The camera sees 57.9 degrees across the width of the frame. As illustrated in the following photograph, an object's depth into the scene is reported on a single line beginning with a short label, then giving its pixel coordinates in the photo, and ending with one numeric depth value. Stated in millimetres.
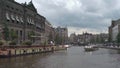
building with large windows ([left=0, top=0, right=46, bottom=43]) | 40566
